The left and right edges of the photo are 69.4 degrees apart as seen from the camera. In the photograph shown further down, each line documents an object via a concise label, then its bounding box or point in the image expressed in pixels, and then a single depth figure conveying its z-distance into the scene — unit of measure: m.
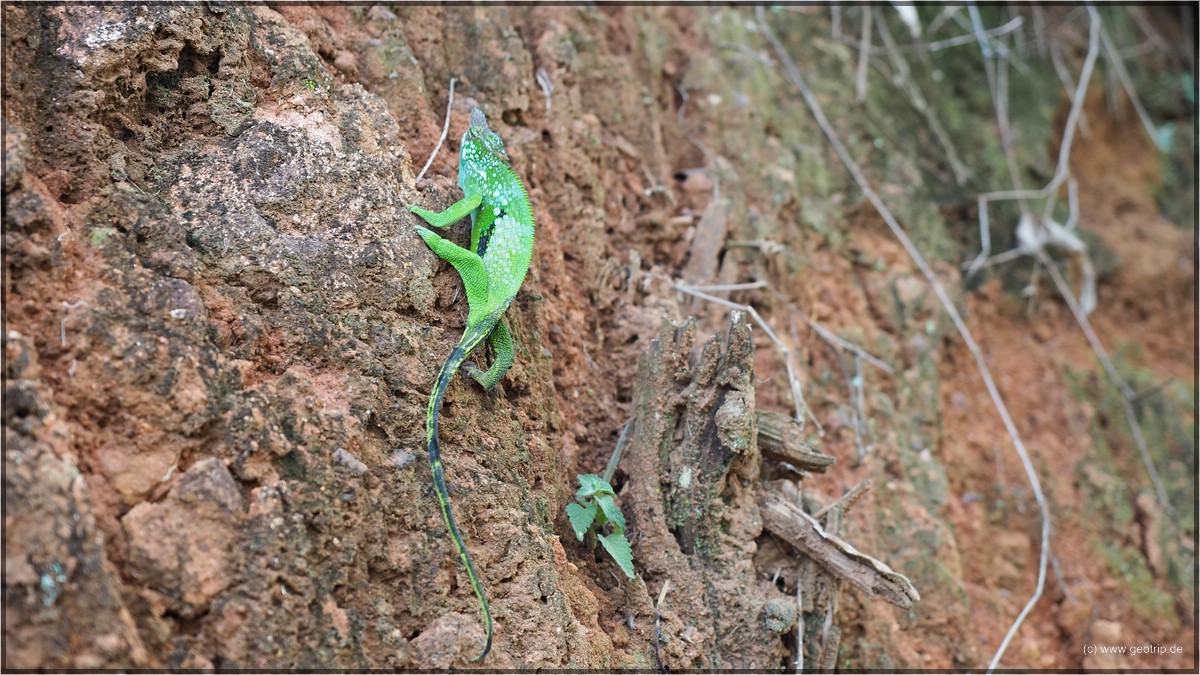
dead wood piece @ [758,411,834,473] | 3.40
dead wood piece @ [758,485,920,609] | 3.17
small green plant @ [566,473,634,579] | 3.06
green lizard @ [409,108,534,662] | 3.01
